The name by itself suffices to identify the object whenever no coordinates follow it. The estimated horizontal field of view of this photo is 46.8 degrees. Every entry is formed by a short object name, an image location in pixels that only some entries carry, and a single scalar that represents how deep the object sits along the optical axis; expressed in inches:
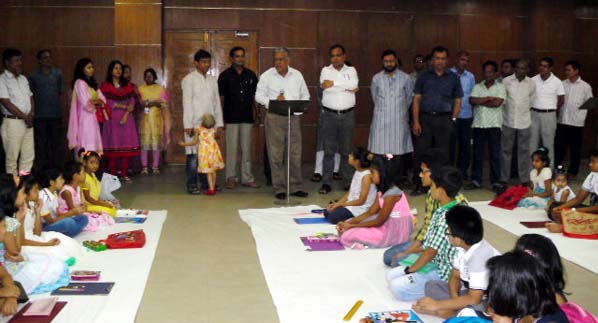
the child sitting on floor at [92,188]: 257.9
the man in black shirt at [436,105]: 311.9
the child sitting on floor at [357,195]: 239.9
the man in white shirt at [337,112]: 321.1
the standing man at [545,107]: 351.9
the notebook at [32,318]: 150.7
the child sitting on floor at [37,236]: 184.1
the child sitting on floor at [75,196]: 235.5
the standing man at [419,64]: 377.7
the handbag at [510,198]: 286.7
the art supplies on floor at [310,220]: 257.2
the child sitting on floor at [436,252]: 164.6
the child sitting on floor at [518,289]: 95.3
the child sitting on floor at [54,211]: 217.9
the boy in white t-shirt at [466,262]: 145.4
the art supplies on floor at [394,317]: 150.7
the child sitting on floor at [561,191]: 268.7
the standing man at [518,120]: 341.1
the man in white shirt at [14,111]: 315.3
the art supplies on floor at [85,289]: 170.6
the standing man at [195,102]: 319.0
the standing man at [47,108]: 346.9
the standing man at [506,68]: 367.6
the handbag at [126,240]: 217.0
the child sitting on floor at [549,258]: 117.6
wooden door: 409.4
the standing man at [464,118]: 344.8
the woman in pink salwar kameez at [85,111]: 331.3
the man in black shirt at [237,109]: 330.3
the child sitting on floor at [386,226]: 217.6
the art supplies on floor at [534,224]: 252.2
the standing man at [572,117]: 370.9
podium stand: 294.8
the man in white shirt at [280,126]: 315.0
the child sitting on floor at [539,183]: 283.9
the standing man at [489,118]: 338.3
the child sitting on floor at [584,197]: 242.7
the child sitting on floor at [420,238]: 182.0
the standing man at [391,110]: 319.3
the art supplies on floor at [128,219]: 257.8
